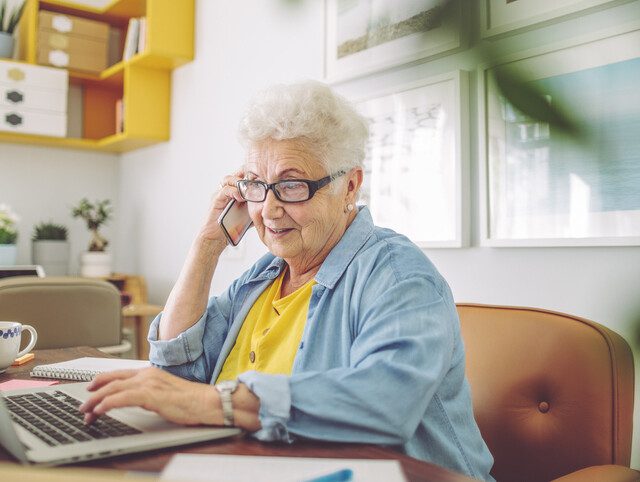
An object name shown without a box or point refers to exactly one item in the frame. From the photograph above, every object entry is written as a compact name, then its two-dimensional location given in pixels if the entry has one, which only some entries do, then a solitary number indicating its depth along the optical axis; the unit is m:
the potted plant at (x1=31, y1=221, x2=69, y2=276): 3.38
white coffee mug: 1.19
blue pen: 0.58
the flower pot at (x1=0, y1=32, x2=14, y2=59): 3.31
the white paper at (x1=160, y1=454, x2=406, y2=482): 0.61
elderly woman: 0.77
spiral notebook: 1.16
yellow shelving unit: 3.07
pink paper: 1.10
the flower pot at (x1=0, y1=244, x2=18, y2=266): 3.16
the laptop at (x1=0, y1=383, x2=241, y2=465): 0.66
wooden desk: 0.66
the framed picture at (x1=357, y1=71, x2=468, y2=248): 1.73
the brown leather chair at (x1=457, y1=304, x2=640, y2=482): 1.03
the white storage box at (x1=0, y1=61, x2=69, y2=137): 3.17
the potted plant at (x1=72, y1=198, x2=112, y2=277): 3.44
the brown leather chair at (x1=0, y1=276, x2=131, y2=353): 1.77
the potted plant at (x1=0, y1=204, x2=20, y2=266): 3.17
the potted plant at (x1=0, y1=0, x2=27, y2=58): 3.32
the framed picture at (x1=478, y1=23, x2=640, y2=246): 1.22
